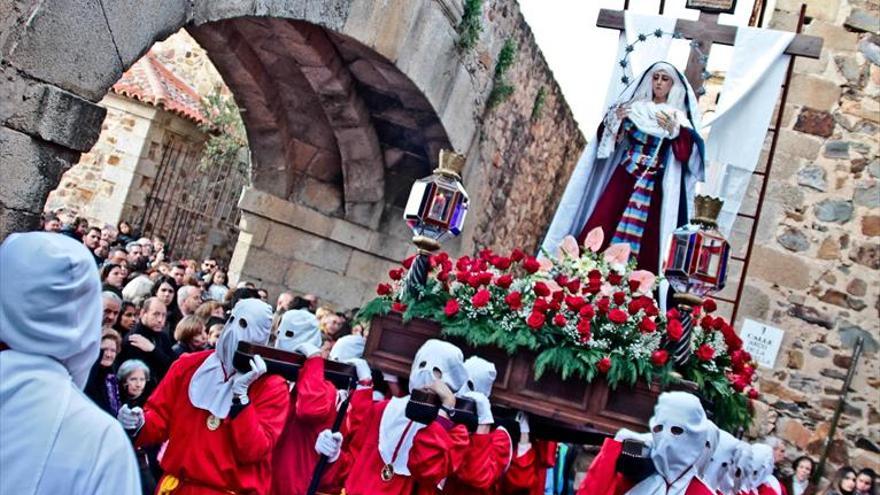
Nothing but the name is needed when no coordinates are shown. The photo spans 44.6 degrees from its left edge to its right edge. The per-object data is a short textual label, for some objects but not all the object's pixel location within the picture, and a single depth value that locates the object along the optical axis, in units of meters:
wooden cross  6.35
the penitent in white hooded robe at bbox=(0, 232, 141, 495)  1.69
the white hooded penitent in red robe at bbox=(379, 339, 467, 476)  4.12
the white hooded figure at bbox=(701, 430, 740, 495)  4.12
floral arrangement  4.42
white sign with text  9.62
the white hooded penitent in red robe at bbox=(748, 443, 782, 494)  5.37
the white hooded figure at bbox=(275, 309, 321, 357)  4.86
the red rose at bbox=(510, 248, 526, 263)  5.03
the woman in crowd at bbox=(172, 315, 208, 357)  5.93
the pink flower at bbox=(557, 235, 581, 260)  5.26
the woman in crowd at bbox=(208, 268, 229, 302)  9.14
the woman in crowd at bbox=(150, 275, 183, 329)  7.20
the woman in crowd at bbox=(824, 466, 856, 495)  8.21
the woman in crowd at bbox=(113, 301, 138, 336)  6.05
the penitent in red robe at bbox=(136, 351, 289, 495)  4.17
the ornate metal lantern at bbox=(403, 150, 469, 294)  4.95
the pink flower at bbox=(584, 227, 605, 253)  5.50
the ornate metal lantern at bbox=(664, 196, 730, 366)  4.76
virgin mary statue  5.91
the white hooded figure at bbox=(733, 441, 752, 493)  4.82
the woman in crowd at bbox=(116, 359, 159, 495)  4.98
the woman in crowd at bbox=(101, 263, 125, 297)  7.43
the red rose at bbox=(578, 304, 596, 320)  4.47
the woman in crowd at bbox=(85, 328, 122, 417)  4.68
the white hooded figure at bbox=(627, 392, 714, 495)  3.69
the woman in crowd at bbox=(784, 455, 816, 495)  8.55
